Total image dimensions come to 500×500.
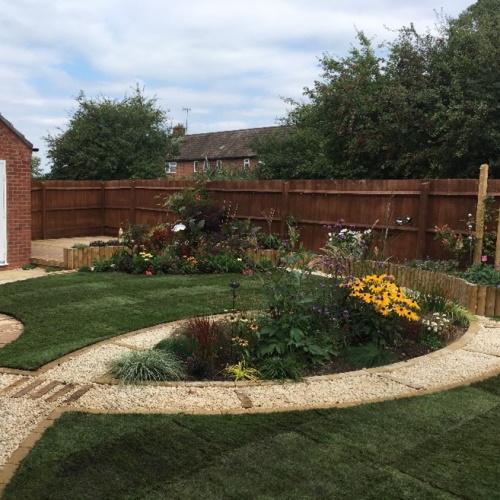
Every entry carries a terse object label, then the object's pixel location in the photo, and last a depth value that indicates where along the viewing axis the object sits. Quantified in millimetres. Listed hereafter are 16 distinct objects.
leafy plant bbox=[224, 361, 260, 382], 4961
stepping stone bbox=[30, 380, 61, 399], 4578
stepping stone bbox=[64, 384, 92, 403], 4484
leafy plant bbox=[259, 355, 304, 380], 4977
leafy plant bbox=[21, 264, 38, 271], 12706
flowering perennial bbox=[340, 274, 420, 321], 5559
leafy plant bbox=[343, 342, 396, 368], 5422
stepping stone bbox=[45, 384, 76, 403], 4523
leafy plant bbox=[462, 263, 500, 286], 8344
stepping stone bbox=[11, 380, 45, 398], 4605
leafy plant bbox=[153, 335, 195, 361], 5344
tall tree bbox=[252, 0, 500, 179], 15555
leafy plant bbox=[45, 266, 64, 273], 12191
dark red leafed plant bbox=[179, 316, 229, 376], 5129
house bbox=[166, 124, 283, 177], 43406
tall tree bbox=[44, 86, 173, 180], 26531
